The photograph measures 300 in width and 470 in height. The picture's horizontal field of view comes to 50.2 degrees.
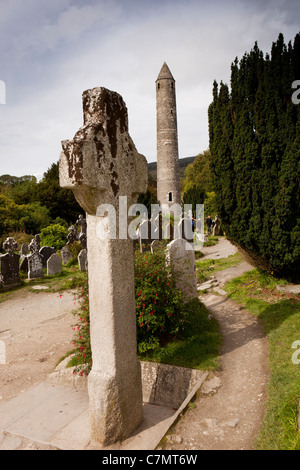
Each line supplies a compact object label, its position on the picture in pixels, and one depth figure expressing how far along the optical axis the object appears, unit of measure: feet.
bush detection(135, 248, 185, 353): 15.92
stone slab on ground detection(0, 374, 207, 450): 10.32
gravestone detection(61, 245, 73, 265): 46.95
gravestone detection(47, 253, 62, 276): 39.50
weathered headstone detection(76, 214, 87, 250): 49.11
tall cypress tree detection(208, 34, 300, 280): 22.15
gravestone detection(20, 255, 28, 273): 41.14
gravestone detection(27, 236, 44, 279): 38.32
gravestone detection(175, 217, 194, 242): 28.12
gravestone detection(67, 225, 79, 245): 58.79
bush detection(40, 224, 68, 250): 59.98
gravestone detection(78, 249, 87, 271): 41.29
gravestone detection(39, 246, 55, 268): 42.92
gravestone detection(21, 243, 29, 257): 51.08
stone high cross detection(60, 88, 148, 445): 9.38
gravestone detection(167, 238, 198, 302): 21.12
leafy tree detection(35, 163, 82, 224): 94.27
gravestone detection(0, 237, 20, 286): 34.60
